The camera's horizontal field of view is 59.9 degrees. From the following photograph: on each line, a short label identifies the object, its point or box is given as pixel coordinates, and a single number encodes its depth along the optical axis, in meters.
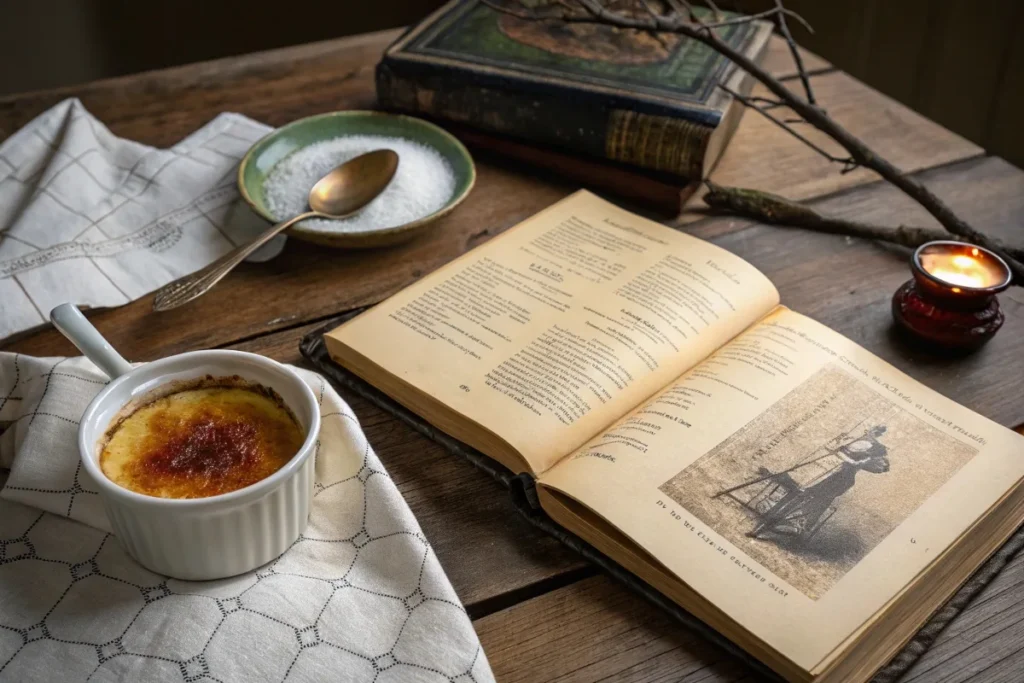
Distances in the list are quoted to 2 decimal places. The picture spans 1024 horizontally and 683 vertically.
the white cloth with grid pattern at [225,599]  0.55
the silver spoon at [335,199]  0.87
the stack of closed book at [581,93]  1.02
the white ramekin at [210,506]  0.55
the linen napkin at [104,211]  0.88
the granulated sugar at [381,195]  0.98
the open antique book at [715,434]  0.58
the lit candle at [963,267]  0.84
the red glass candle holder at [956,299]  0.81
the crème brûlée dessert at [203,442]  0.58
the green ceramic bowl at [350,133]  0.93
